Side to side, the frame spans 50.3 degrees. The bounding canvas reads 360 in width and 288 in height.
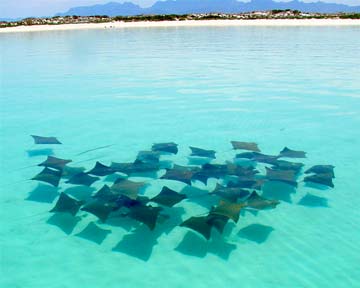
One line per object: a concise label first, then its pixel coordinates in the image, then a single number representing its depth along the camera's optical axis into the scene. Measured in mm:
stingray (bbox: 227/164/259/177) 6379
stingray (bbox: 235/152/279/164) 6907
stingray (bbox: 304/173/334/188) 5996
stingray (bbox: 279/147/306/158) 7102
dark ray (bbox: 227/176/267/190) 5965
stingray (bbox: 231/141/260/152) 7602
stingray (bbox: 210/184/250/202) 5508
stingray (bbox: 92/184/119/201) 5512
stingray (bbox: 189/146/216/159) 7412
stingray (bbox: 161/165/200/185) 6008
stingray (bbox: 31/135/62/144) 8320
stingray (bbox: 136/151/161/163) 7434
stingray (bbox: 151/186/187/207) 5383
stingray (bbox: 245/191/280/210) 5233
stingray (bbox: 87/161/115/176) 6479
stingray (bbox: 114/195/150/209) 5301
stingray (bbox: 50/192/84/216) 5355
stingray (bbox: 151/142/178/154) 7637
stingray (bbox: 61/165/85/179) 6810
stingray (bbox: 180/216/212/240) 4676
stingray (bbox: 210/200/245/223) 4816
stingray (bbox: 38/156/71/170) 6677
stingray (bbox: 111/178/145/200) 5594
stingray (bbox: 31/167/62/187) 6160
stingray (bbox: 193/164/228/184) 6238
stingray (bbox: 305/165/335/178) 6352
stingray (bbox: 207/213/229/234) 4781
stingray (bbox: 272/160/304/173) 6621
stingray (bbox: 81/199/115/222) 5109
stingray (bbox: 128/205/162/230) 4829
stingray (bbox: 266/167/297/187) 6031
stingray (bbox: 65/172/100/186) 6152
